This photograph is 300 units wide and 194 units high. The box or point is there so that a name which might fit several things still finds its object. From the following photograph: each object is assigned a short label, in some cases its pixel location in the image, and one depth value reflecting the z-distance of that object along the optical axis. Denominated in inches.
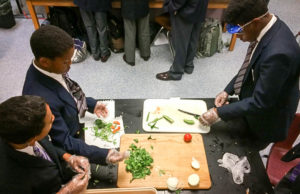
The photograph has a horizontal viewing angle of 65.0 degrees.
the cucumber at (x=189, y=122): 65.7
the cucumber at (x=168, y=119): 66.4
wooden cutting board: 52.8
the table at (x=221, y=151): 52.6
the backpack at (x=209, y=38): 137.9
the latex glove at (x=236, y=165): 54.0
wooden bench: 125.0
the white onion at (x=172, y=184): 51.0
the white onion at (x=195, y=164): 54.9
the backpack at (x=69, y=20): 133.4
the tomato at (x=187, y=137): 59.9
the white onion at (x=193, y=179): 52.0
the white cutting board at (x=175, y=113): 64.5
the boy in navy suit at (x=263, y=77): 50.7
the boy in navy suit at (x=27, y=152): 36.5
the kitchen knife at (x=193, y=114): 67.4
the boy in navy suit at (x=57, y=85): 48.3
